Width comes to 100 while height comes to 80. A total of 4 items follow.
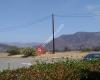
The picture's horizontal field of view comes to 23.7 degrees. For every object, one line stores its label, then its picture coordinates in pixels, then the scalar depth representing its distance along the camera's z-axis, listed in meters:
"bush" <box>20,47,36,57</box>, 32.95
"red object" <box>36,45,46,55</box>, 33.20
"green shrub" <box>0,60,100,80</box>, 7.44
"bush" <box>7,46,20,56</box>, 36.14
